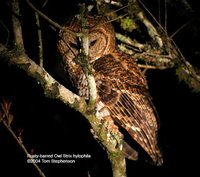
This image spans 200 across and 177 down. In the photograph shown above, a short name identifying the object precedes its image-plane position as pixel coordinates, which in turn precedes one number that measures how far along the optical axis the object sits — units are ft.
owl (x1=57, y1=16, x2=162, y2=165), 25.39
